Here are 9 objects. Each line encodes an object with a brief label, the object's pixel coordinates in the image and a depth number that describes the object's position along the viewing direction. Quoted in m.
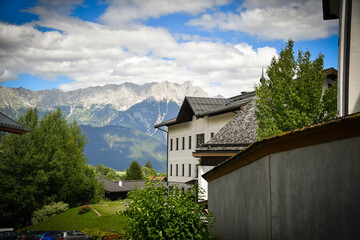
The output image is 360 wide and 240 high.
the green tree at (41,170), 53.84
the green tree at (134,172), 142.38
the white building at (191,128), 37.36
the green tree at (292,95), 18.23
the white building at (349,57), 11.10
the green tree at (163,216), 9.07
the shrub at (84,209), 50.81
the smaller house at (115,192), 91.88
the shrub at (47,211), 53.30
